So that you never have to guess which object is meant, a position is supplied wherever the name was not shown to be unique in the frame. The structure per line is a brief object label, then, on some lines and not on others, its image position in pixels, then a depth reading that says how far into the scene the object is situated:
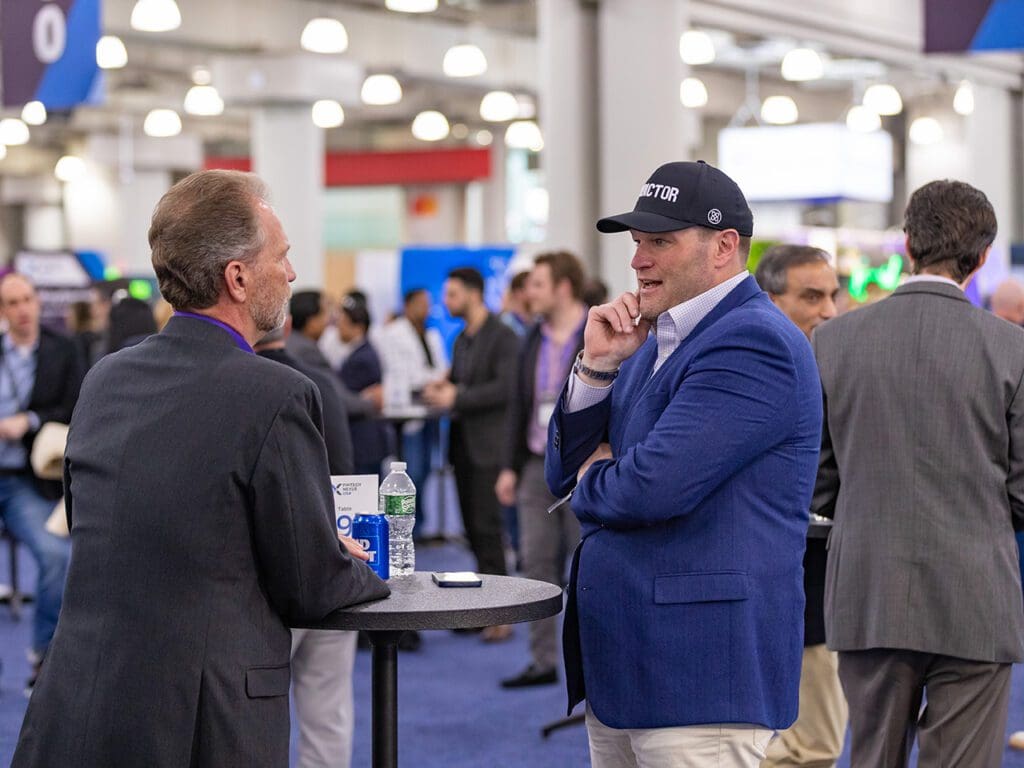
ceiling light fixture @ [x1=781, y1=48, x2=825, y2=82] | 15.23
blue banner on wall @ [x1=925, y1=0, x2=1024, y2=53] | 6.04
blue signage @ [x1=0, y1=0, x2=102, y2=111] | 6.20
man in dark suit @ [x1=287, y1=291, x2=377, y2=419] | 6.39
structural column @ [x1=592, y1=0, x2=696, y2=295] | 8.43
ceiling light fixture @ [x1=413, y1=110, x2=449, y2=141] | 18.31
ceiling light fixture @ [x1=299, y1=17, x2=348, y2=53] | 12.83
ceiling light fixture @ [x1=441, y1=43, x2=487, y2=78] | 14.07
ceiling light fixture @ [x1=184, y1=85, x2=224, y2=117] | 17.27
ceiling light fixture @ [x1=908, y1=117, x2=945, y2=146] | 20.25
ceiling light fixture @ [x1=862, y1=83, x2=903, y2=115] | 17.27
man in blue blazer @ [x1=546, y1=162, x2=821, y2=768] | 2.44
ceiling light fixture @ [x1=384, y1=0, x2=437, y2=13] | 11.18
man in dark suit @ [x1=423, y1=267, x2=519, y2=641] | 7.12
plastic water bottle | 3.19
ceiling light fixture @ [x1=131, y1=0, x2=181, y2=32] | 11.77
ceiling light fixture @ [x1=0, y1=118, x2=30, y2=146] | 22.98
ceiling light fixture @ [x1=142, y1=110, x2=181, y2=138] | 19.61
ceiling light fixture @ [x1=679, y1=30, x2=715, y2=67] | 14.59
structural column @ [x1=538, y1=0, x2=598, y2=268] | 8.66
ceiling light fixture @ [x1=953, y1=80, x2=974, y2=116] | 18.25
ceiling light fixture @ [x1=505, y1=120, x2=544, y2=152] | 21.09
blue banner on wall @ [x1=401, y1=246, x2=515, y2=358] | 14.92
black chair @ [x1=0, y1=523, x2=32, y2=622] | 7.66
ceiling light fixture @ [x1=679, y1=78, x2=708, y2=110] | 17.81
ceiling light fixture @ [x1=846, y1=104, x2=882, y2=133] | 19.12
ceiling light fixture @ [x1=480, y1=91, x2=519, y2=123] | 16.73
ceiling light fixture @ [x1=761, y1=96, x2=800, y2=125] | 18.08
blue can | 2.81
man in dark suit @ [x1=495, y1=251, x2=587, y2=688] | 5.71
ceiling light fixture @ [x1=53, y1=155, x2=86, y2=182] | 25.05
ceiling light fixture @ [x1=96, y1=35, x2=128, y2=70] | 13.41
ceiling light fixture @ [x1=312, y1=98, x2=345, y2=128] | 19.16
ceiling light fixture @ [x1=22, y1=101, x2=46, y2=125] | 17.95
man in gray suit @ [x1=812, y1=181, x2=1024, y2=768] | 3.03
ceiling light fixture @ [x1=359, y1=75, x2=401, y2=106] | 15.15
